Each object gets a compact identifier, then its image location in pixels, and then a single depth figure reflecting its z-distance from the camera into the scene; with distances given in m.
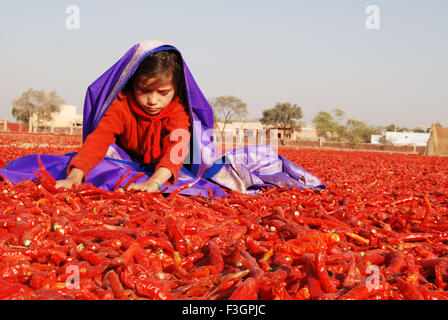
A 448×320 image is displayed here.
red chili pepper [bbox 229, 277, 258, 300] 2.10
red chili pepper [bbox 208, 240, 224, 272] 2.64
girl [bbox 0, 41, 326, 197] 5.32
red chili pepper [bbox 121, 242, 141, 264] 2.63
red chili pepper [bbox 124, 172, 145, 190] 4.95
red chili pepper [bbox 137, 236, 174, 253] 2.94
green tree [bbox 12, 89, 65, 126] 61.28
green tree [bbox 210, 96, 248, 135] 73.62
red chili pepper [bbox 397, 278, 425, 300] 2.26
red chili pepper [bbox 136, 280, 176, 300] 2.21
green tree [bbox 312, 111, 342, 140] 74.75
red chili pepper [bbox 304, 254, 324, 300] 2.25
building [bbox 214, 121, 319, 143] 67.12
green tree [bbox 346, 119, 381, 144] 66.94
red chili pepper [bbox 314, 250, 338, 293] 2.32
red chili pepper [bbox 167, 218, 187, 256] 2.99
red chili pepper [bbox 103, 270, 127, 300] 2.21
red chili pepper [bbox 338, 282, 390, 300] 2.18
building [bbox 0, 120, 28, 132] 45.31
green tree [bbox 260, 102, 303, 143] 72.19
